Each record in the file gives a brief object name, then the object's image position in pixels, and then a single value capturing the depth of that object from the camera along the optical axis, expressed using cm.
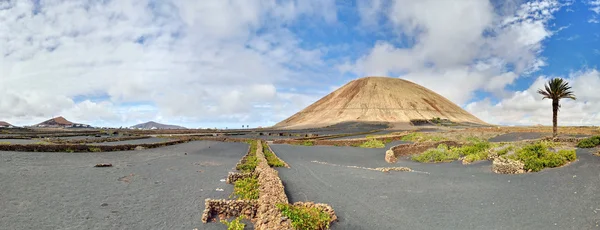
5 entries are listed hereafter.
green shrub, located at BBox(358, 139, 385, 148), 4262
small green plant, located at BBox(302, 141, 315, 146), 4659
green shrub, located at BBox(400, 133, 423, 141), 4847
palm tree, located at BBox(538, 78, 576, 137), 3712
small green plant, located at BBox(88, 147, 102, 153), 3262
